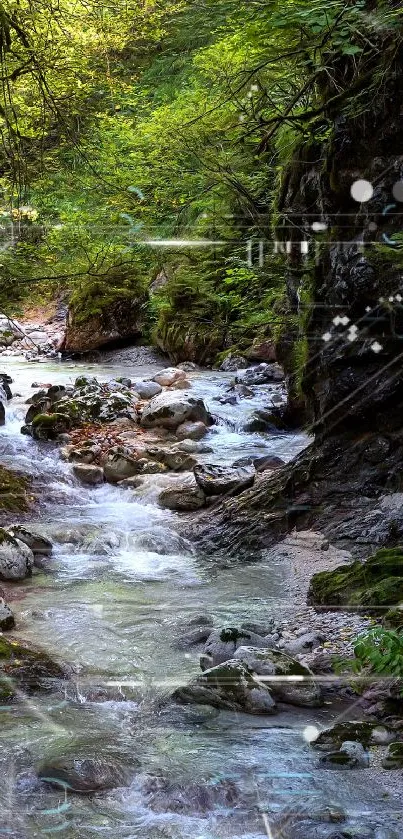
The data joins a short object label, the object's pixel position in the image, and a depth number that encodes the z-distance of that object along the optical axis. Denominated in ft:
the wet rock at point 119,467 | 33.30
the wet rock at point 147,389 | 45.01
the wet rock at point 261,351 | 50.26
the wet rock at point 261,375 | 46.32
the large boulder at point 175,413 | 39.70
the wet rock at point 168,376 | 47.29
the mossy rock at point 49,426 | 38.05
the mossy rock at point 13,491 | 29.35
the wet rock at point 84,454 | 35.06
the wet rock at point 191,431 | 38.27
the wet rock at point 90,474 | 33.17
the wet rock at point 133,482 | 32.31
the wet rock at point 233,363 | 50.93
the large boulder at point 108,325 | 58.95
